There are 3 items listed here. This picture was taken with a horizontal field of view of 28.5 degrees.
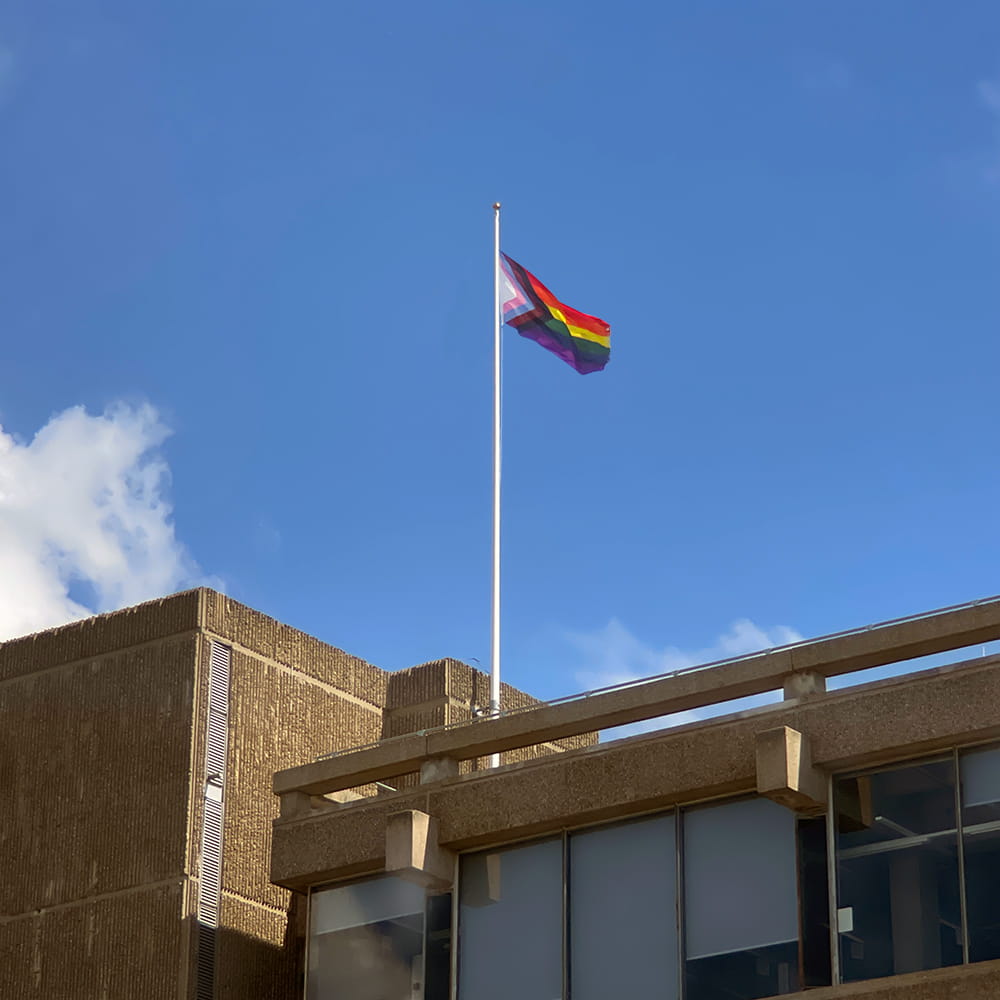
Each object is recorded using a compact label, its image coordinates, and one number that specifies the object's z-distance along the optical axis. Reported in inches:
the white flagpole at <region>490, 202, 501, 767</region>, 1001.0
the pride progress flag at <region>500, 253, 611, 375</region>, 1213.7
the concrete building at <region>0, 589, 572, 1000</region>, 908.0
